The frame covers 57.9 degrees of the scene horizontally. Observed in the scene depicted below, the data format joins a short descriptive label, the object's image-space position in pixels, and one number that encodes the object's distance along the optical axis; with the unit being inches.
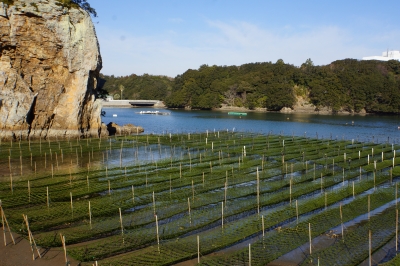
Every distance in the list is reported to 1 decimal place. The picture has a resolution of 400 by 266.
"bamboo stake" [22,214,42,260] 460.0
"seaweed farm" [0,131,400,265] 485.4
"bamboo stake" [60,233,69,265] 425.7
